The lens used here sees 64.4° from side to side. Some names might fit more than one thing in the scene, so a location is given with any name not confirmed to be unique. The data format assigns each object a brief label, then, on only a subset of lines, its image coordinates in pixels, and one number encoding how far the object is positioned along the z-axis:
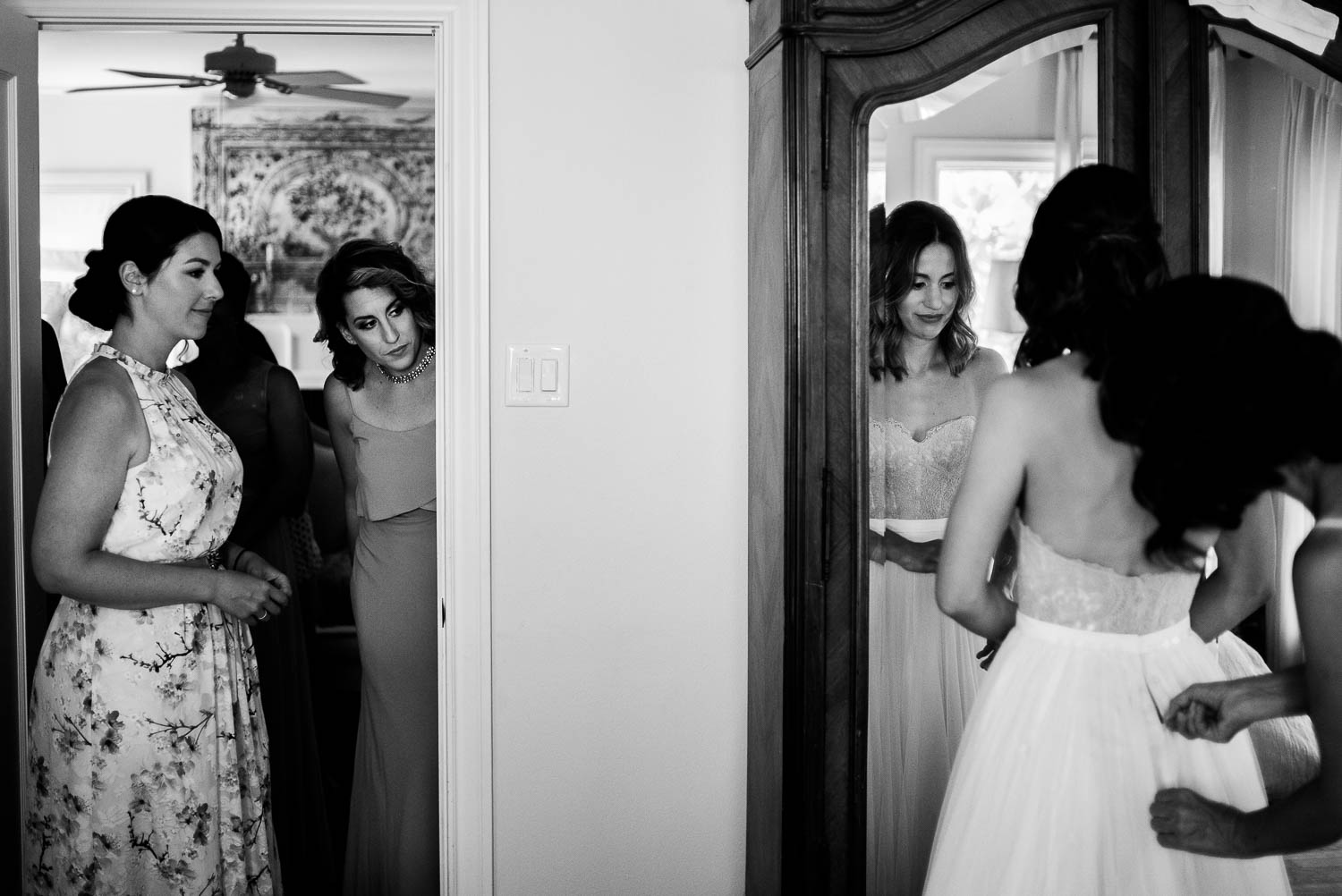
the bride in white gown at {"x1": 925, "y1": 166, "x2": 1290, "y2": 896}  1.29
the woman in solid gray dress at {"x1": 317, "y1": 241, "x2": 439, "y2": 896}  2.43
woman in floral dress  1.82
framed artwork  5.17
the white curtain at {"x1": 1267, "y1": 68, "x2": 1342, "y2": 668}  1.74
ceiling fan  4.08
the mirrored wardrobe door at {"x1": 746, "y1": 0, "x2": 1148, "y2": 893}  1.66
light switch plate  2.02
